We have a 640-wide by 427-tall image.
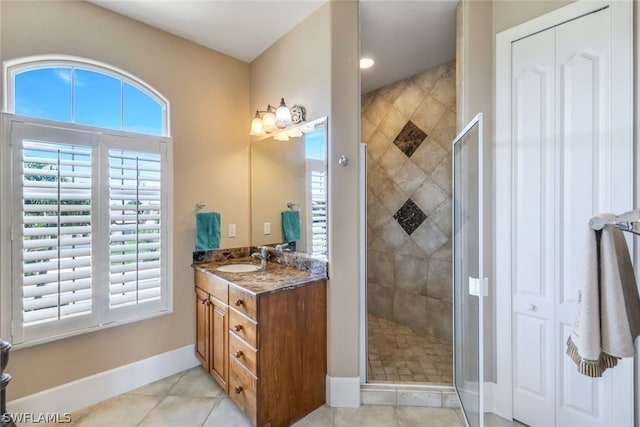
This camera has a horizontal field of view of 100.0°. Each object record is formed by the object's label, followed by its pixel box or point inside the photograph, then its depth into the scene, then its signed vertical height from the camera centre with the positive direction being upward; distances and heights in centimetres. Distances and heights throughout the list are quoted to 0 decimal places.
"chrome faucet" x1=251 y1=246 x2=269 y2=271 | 232 -40
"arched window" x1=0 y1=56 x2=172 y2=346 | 170 +10
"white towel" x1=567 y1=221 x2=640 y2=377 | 95 -35
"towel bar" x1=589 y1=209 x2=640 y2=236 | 88 -4
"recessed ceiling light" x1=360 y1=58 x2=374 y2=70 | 269 +153
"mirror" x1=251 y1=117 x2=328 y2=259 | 213 +20
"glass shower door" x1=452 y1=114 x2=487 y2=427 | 143 -38
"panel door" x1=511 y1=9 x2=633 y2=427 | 147 +12
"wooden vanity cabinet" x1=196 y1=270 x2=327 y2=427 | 163 -92
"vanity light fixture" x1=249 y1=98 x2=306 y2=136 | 226 +84
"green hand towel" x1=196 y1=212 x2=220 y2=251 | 243 -17
